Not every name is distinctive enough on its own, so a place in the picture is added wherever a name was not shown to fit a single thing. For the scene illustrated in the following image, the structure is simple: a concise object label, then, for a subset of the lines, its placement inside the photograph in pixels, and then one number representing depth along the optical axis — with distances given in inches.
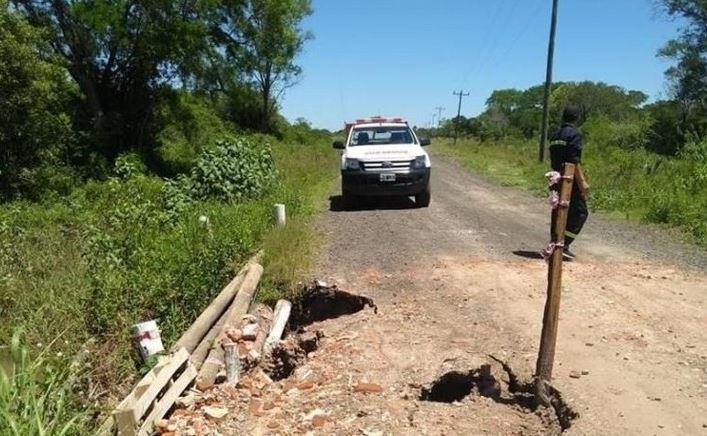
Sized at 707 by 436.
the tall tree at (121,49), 760.3
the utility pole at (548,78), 793.6
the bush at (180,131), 929.5
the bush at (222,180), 443.8
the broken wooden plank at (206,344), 193.5
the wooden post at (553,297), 152.7
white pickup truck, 420.2
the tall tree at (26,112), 581.6
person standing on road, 267.2
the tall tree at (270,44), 1609.1
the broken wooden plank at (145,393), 145.1
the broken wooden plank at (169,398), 153.5
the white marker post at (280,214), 325.6
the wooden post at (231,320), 183.9
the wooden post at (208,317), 200.1
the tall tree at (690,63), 1130.0
